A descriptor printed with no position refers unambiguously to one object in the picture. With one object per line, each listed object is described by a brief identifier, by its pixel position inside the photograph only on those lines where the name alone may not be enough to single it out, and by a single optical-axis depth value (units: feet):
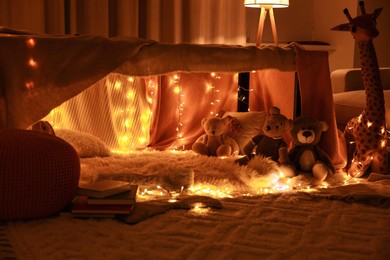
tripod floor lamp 9.78
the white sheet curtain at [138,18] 9.31
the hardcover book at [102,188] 4.89
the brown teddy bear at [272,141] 6.53
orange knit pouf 4.49
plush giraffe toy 6.49
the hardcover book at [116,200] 4.84
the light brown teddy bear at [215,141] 7.10
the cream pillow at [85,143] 6.89
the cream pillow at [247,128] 7.48
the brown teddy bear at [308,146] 6.39
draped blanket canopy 5.69
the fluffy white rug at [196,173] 5.74
